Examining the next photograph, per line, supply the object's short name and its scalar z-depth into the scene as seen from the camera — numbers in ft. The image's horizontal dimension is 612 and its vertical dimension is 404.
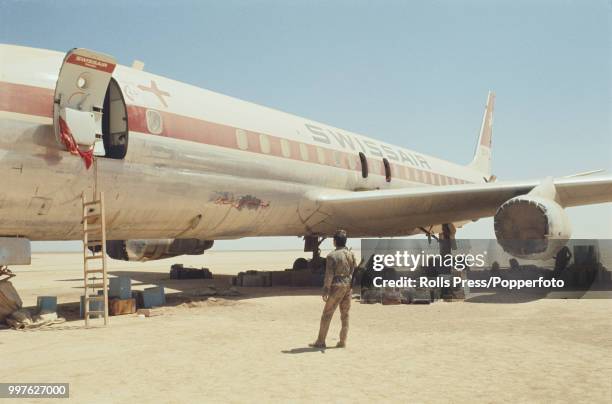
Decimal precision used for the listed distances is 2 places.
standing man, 22.18
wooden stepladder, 27.86
